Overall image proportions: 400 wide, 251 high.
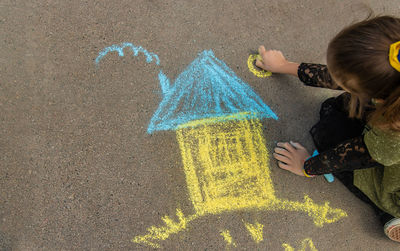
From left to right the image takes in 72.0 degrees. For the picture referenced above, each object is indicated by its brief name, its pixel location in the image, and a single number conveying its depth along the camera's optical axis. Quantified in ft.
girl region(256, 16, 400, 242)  3.06
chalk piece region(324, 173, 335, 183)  5.51
